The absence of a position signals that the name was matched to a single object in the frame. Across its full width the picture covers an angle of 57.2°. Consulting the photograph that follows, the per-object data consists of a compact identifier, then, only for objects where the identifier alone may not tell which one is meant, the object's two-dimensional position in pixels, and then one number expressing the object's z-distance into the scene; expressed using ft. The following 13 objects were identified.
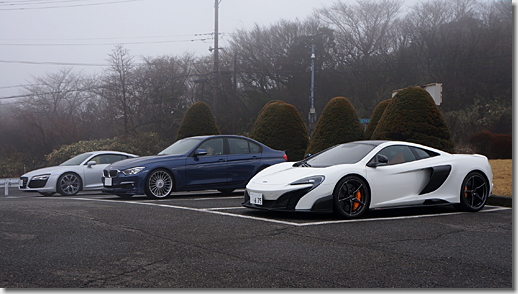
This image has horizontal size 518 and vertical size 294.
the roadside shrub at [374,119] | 58.54
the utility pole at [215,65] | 92.58
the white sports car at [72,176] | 44.98
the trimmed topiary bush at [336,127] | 57.21
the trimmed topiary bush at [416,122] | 45.01
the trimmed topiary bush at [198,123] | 67.77
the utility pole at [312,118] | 99.09
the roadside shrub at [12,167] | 89.15
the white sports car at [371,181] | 23.18
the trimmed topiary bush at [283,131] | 62.13
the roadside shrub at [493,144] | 63.10
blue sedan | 34.55
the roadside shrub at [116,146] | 87.76
